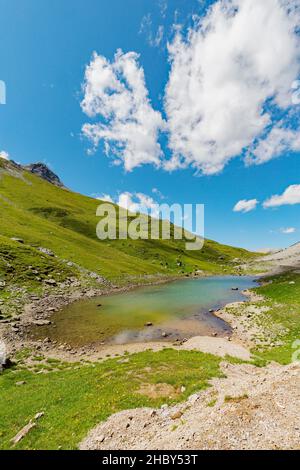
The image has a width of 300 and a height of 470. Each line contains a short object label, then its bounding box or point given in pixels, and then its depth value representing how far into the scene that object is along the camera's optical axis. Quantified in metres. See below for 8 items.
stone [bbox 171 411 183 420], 12.82
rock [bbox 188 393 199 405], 14.35
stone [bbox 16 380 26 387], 19.28
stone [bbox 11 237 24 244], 71.87
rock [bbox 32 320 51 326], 34.39
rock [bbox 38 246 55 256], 72.97
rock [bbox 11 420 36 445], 12.34
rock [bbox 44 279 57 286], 54.35
